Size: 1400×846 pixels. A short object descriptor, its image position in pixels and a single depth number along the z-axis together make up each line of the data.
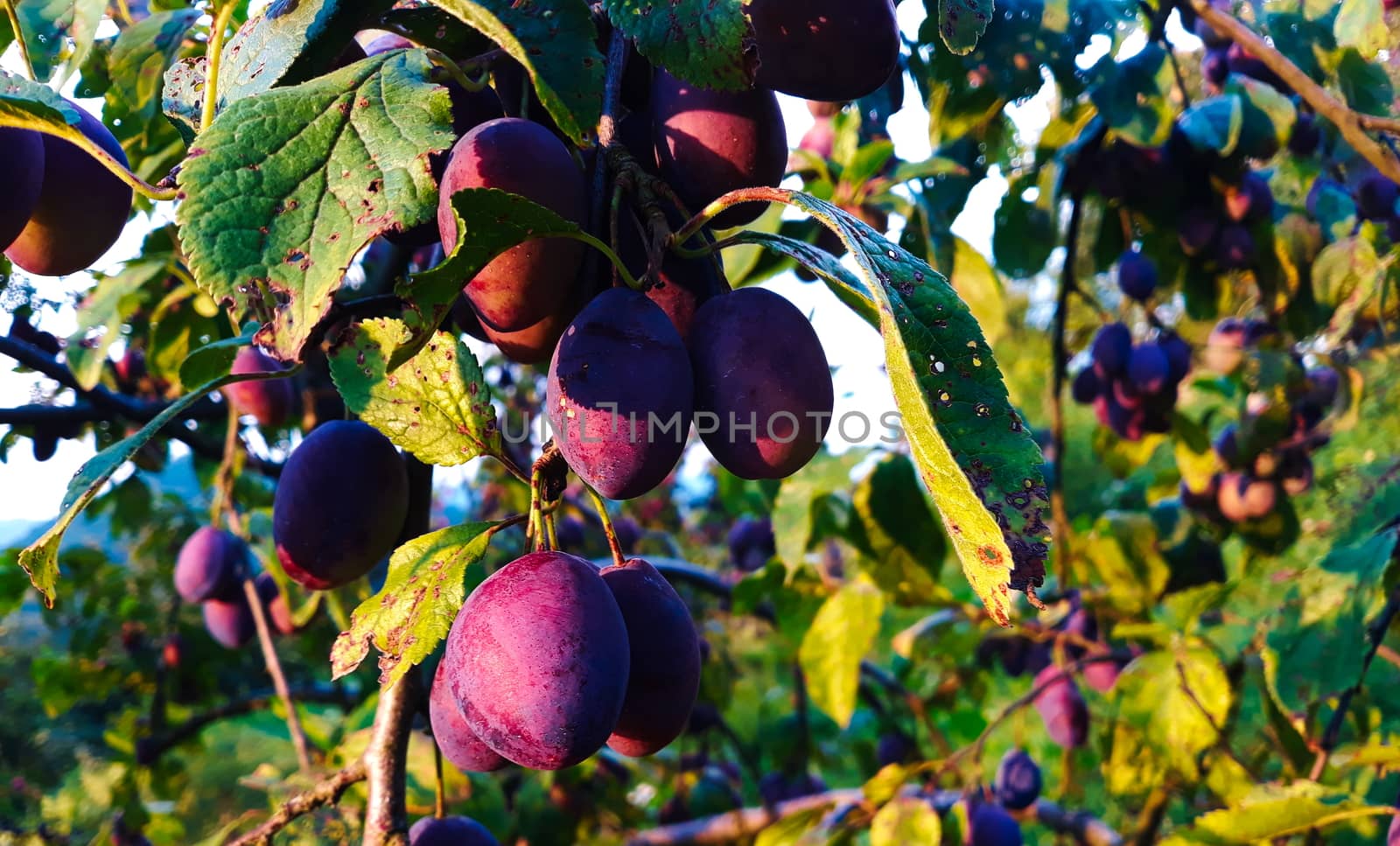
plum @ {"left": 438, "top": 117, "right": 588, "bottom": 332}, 0.32
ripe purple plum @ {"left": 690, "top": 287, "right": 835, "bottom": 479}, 0.32
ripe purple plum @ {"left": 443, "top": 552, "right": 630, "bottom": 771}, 0.32
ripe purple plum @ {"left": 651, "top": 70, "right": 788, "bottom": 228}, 0.34
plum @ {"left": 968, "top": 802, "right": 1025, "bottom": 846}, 0.70
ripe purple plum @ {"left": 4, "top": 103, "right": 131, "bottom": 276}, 0.35
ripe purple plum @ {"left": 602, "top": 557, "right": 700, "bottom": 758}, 0.34
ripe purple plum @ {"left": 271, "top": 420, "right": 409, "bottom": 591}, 0.40
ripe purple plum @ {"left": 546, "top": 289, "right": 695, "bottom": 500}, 0.32
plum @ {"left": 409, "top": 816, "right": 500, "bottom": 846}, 0.39
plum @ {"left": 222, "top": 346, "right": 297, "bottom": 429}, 0.71
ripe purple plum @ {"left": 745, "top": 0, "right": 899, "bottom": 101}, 0.35
